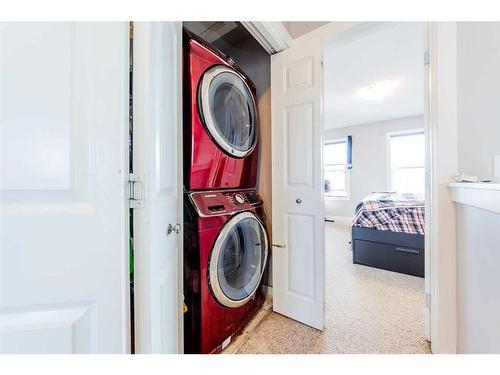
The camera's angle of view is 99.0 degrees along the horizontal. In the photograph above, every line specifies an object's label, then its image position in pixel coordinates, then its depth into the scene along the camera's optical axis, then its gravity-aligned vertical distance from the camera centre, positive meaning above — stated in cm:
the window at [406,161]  458 +57
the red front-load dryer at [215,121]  113 +41
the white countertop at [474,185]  75 +0
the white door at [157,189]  54 +0
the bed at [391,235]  224 -53
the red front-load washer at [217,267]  112 -45
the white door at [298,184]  145 +3
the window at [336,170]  542 +46
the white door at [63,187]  41 +0
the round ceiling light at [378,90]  306 +148
